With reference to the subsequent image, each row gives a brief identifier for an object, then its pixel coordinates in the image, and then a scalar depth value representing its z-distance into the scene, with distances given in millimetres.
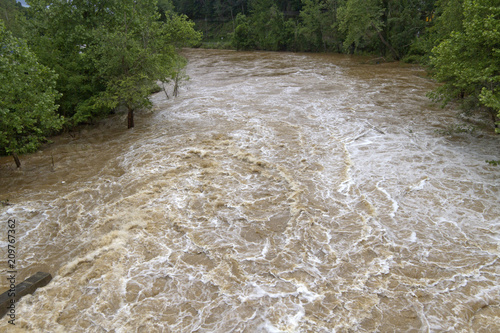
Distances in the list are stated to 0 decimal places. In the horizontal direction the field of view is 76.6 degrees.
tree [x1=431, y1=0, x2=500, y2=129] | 10406
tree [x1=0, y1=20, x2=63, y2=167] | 10477
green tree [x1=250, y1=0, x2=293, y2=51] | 48347
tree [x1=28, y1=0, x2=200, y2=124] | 14805
